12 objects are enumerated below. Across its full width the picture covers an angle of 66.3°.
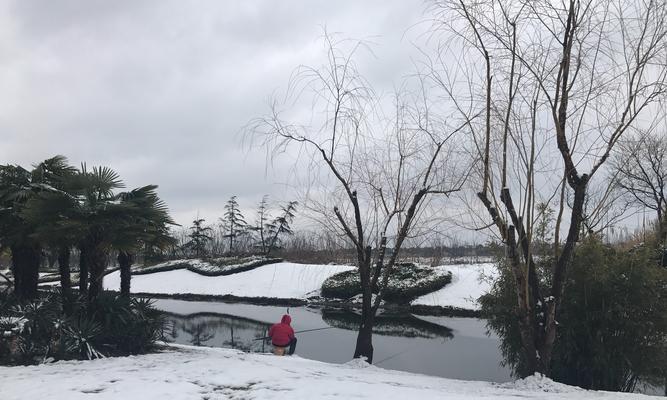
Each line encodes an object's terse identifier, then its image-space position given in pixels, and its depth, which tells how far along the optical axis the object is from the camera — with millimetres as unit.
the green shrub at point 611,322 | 8133
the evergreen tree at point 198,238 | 47531
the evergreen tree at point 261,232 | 44162
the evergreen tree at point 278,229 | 43503
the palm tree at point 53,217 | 8914
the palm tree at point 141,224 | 9234
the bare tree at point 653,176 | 20219
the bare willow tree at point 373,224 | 9672
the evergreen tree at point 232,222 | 50375
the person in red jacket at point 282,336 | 9906
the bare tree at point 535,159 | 7148
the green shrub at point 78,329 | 7617
